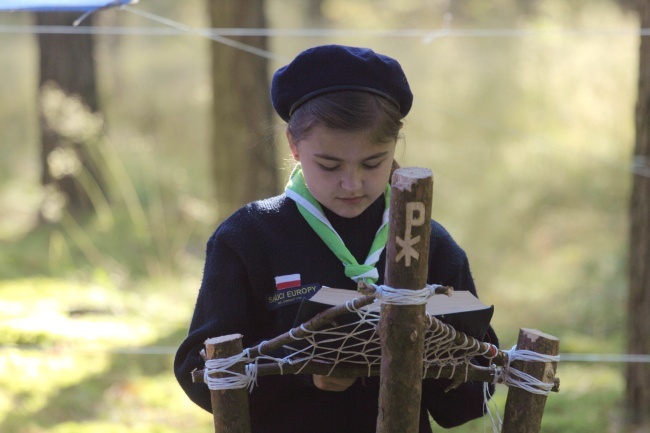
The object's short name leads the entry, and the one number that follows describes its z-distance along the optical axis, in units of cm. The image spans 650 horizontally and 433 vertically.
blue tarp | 620
